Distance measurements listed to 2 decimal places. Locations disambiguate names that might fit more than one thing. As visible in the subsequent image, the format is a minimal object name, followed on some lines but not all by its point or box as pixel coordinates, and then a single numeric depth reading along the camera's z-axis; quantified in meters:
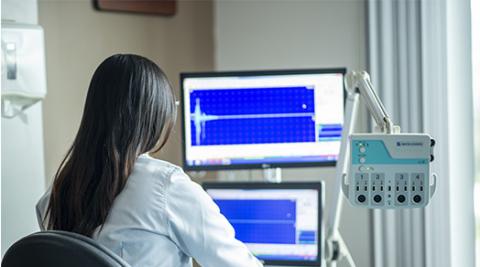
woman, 1.65
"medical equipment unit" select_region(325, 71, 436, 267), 1.72
